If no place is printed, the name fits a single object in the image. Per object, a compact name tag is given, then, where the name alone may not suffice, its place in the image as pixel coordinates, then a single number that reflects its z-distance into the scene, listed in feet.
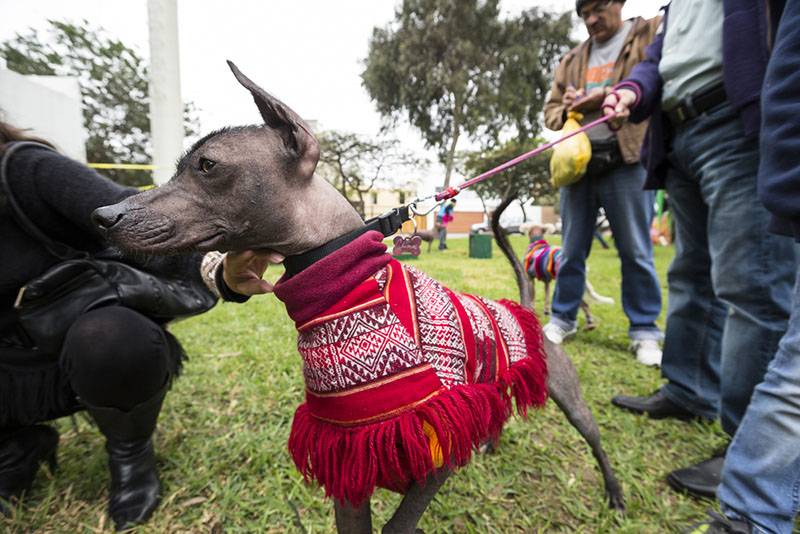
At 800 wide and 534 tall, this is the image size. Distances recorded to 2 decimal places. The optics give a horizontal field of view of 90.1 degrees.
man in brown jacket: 8.24
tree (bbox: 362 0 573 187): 51.34
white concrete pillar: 13.51
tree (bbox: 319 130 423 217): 41.91
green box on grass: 29.81
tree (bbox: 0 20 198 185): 54.65
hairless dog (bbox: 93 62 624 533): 2.79
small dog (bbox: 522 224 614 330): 11.69
